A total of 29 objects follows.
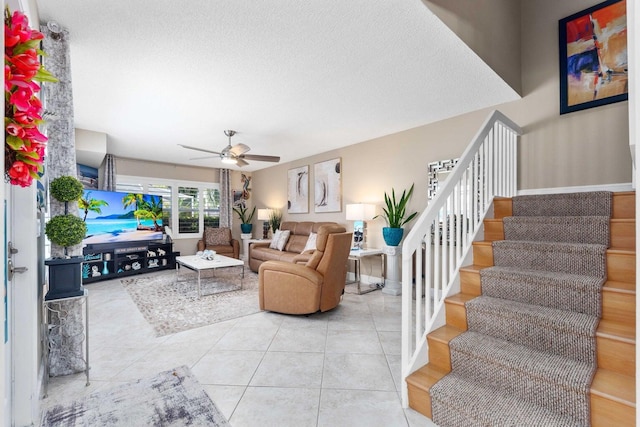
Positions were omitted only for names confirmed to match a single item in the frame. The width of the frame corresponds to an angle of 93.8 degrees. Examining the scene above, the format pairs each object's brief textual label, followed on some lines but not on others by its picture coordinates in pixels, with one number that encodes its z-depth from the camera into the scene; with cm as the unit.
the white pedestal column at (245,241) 732
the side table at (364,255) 428
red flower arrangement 77
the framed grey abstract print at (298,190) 618
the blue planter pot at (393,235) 412
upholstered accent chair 639
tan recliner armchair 312
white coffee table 420
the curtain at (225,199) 732
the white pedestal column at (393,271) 416
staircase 138
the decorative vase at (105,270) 513
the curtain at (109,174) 573
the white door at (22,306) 155
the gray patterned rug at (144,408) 165
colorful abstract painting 264
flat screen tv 507
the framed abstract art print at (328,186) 546
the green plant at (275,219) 683
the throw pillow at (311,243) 503
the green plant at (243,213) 762
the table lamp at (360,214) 450
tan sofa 548
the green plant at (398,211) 415
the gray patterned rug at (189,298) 317
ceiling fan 397
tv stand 502
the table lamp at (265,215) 688
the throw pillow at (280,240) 584
